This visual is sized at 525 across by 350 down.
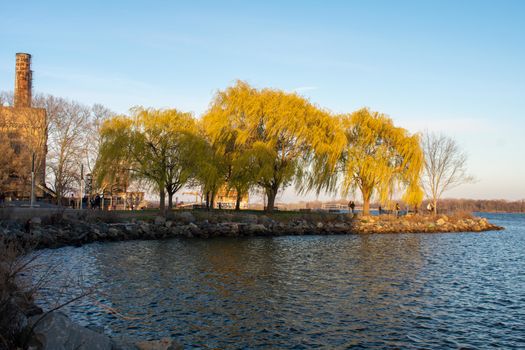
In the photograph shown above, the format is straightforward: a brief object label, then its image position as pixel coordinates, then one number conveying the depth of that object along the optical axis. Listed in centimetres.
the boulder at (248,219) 3453
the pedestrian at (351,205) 4489
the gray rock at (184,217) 3228
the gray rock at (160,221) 3093
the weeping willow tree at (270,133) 3662
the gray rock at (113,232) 2716
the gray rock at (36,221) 2568
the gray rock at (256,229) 3287
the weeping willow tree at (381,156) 4123
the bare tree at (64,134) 3919
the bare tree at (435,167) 5453
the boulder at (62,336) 597
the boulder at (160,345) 726
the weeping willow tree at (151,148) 3400
